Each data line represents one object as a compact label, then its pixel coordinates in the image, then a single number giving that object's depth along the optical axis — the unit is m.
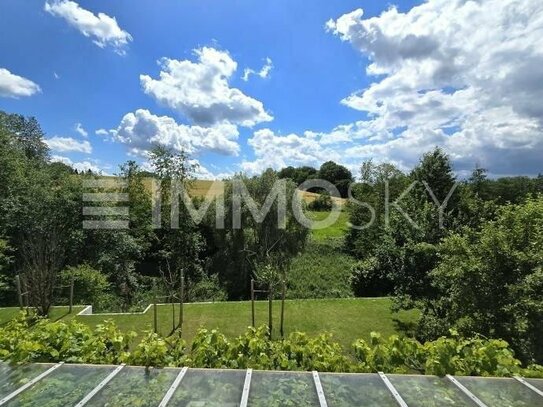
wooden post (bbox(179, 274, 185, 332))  10.86
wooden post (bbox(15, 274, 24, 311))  10.44
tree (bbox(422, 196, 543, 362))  7.21
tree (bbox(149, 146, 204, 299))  22.17
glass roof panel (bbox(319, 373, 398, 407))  3.51
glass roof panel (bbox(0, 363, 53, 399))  3.63
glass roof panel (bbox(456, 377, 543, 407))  3.55
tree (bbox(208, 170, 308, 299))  21.00
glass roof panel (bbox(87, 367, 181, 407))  3.45
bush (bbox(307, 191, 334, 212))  37.58
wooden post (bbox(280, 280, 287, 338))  10.99
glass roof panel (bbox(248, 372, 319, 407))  3.48
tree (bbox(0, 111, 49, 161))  35.91
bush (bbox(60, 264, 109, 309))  14.52
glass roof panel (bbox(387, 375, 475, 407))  3.53
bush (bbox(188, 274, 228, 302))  17.20
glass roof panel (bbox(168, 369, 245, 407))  3.46
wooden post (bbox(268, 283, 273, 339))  10.78
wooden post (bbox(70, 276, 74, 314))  12.28
